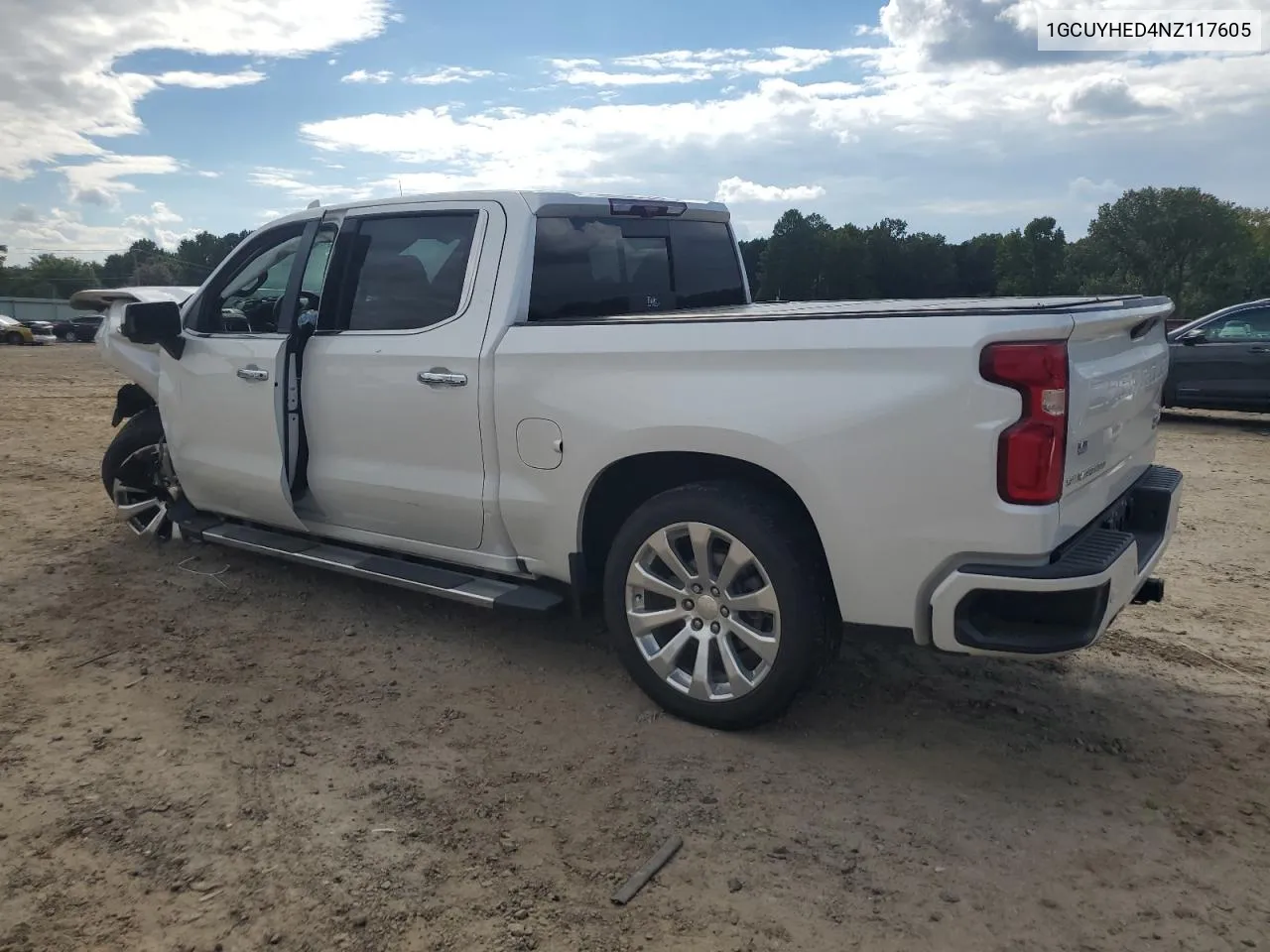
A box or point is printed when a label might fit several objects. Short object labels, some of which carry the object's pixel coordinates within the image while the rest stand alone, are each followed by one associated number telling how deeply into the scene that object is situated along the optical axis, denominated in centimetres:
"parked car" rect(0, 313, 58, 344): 3859
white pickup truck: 303
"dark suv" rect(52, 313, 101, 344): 4284
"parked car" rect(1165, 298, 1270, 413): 1166
